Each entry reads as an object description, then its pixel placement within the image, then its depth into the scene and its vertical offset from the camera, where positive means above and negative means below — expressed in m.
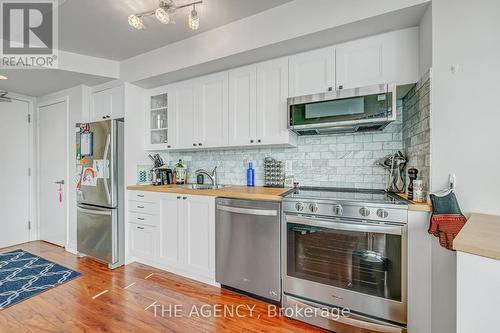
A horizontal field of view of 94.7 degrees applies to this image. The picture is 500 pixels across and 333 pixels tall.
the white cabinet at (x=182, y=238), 2.34 -0.82
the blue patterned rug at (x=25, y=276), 2.21 -1.26
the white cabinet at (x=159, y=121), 3.01 +0.59
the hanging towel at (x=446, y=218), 1.31 -0.31
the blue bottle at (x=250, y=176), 2.76 -0.15
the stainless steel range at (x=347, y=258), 1.55 -0.69
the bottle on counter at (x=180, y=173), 3.19 -0.13
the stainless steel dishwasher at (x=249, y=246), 1.96 -0.74
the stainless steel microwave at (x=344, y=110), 1.78 +0.45
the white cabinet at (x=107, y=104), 3.04 +0.83
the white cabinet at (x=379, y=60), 1.78 +0.85
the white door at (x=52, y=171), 3.53 -0.11
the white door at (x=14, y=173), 3.52 -0.15
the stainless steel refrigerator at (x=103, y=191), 2.82 -0.35
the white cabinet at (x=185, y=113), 2.83 +0.64
